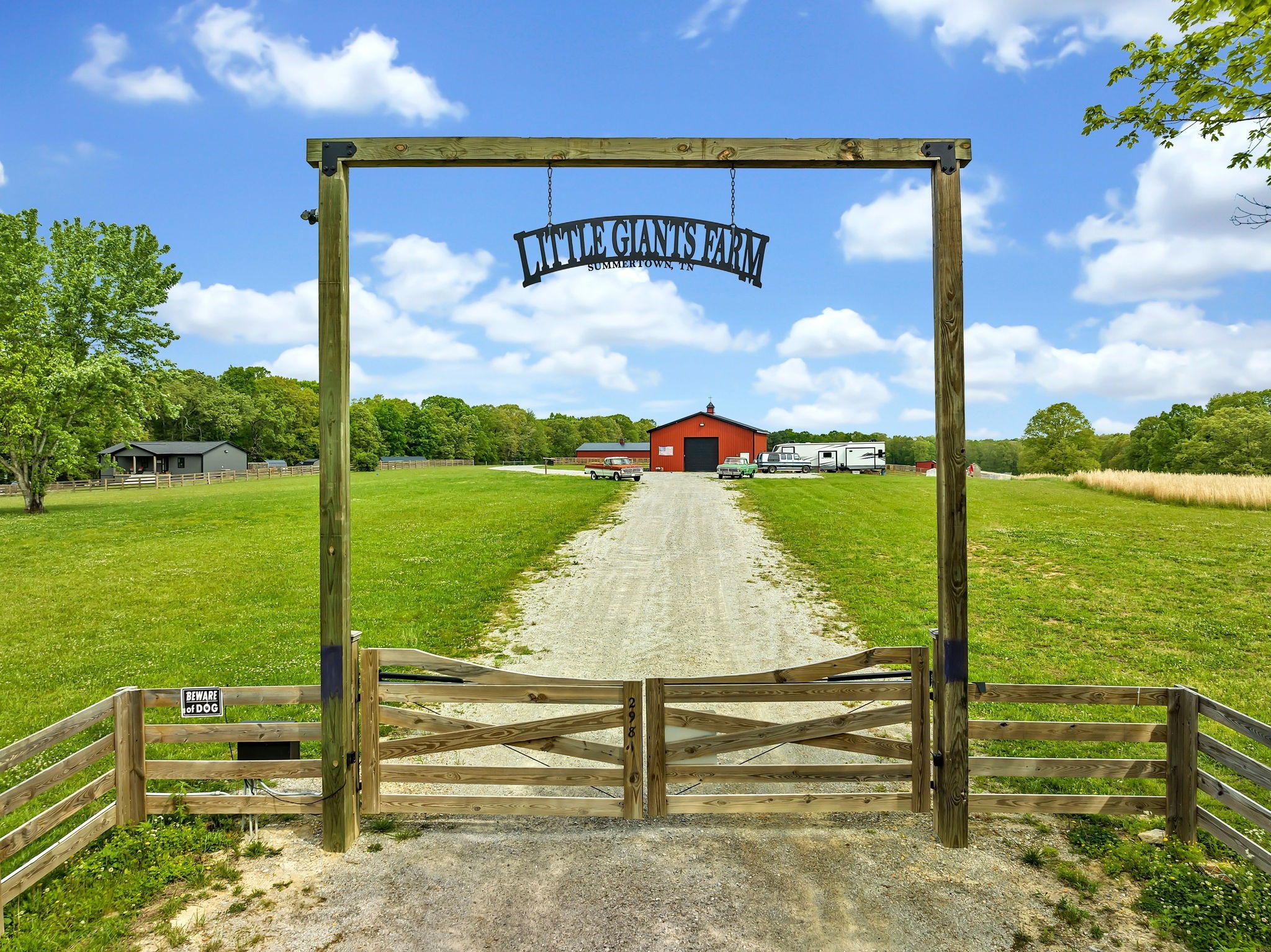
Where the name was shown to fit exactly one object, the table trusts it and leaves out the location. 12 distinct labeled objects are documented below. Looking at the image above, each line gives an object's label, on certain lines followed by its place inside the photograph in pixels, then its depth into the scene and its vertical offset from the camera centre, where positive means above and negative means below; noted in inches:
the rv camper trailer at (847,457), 2082.9 +37.2
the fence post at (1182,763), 195.6 -90.3
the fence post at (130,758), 195.8 -86.1
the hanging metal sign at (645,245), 204.4 +70.5
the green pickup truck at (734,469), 1503.4 -1.4
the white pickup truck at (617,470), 1407.5 -0.3
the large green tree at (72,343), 1146.7 +250.0
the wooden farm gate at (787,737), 199.0 -83.2
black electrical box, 205.9 -87.9
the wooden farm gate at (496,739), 199.9 -83.5
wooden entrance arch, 196.1 +26.0
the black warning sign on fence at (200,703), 197.0 -69.6
